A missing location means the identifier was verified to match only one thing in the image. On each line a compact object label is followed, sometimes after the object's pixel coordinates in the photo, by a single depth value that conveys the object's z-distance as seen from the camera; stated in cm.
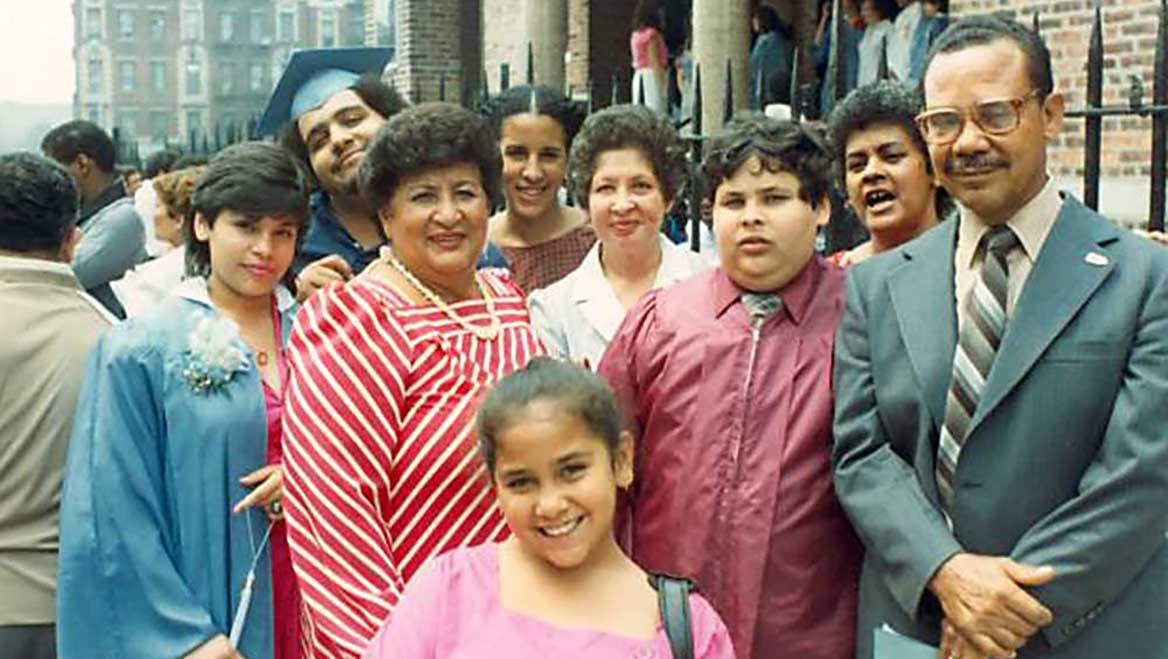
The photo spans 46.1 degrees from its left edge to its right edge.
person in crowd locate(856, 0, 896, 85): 970
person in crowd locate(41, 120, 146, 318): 546
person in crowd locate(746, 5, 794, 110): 1243
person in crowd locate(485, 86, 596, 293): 426
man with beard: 385
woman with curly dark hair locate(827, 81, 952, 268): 333
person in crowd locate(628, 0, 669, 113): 1301
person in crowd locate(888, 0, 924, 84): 911
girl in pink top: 235
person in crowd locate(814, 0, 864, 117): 1058
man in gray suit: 239
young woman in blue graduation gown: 294
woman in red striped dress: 258
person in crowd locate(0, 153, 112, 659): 331
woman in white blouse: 340
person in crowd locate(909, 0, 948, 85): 891
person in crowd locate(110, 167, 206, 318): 438
